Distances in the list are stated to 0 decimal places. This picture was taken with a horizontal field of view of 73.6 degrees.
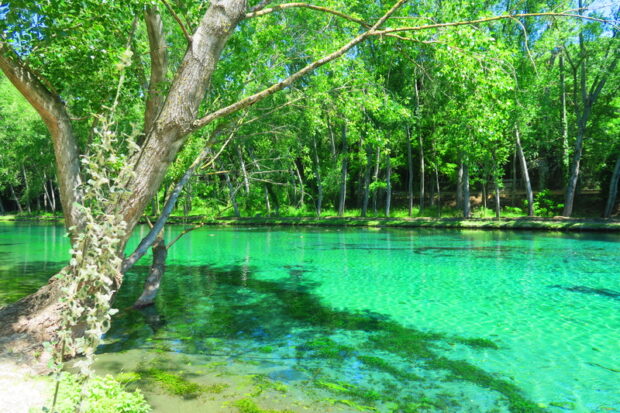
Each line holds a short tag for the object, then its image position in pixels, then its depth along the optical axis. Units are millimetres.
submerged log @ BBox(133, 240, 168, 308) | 8953
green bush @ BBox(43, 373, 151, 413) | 3387
